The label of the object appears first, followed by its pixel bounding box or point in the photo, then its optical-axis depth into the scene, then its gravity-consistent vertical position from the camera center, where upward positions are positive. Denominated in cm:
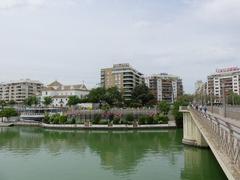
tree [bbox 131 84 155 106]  7791 +240
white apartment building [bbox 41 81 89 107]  9769 +440
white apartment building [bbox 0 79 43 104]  12353 +652
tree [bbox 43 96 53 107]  8881 +148
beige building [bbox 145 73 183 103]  10900 +673
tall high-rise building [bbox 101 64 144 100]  9119 +795
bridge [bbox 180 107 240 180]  839 -120
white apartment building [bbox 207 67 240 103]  9916 +830
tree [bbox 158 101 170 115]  5999 -35
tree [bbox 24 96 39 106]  9725 +164
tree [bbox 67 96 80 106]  8668 +142
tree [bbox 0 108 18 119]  7715 -146
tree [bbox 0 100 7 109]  9930 +97
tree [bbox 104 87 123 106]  7844 +222
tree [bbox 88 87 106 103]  7994 +272
